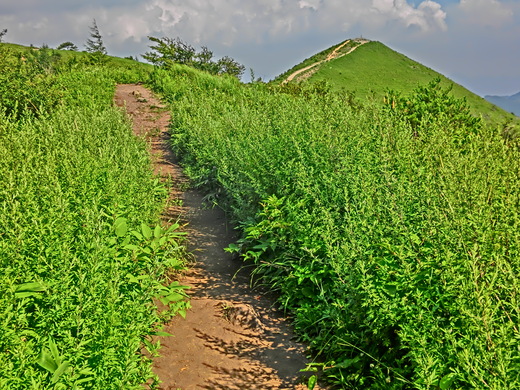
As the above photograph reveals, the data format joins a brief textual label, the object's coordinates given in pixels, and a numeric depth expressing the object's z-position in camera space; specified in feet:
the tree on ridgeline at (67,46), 148.87
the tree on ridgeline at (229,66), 93.35
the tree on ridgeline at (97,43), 116.37
